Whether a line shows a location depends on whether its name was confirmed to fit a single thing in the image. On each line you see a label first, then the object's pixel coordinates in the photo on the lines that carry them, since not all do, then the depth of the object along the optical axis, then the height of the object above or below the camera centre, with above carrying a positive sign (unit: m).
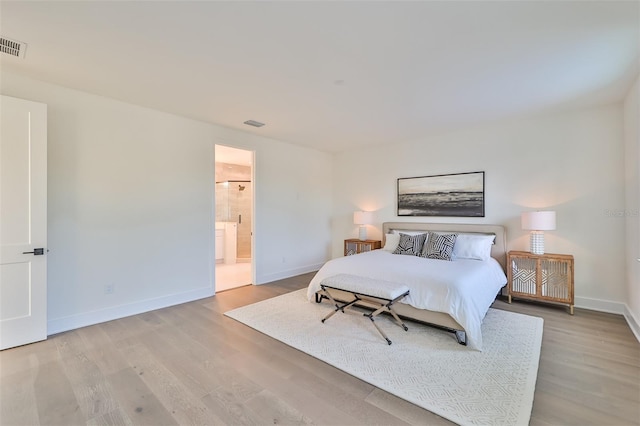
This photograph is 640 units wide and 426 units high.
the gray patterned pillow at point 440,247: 4.17 -0.51
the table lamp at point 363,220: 5.84 -0.13
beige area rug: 1.94 -1.30
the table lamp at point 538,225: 3.72 -0.16
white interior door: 2.71 -0.06
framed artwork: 4.73 +0.33
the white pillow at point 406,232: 4.96 -0.35
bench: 2.92 -0.84
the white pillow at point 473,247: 4.12 -0.51
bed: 2.79 -0.78
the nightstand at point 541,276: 3.65 -0.87
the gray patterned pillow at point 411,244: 4.51 -0.51
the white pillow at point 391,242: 4.93 -0.51
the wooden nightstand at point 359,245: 5.67 -0.66
